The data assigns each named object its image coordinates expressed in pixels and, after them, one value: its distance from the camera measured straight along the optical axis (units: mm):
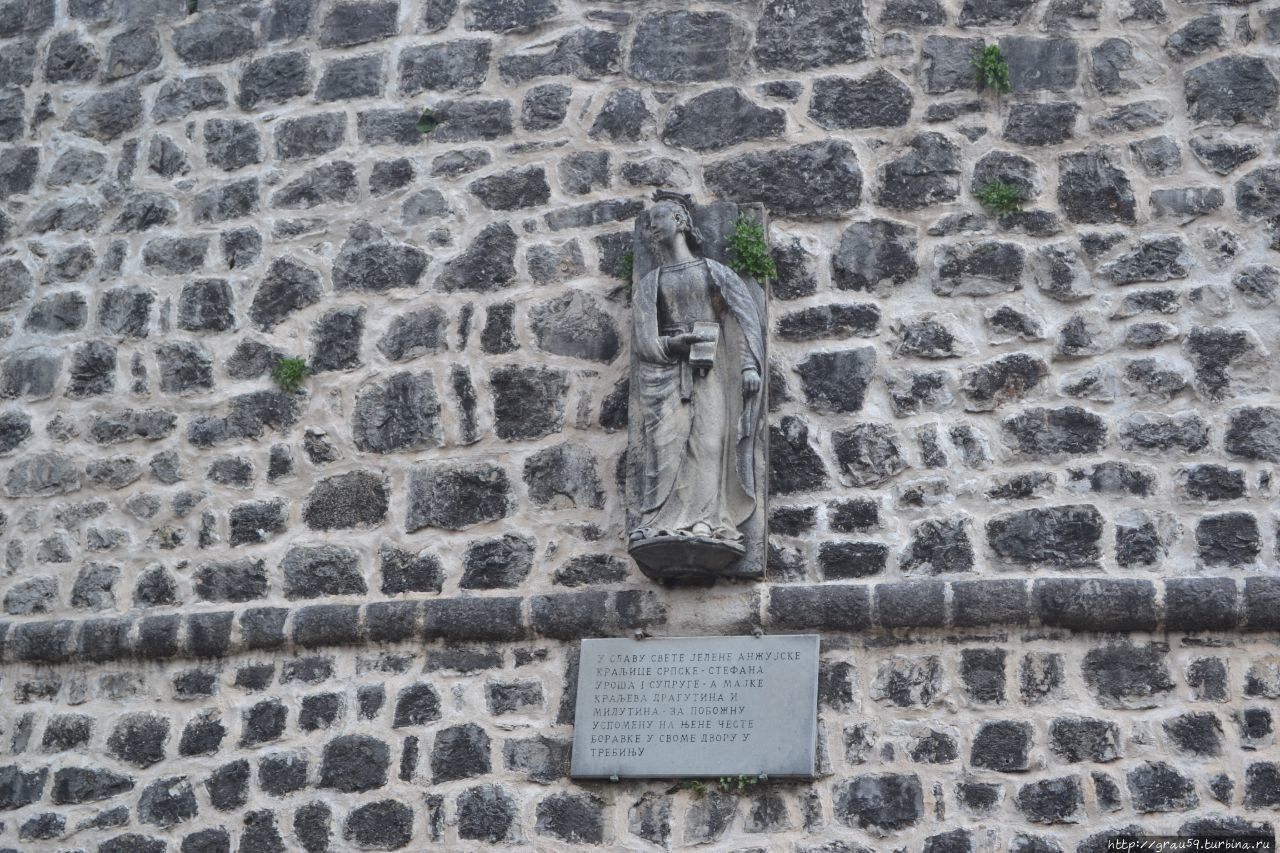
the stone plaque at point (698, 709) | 7941
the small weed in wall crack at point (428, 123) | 9414
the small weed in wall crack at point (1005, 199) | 8648
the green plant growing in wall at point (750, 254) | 8609
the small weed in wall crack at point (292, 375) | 9086
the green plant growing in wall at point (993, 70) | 8836
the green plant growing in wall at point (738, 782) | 7902
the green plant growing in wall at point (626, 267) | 8898
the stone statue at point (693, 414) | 8148
